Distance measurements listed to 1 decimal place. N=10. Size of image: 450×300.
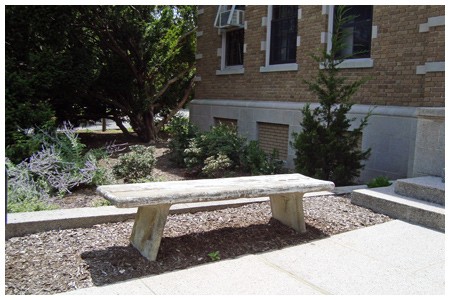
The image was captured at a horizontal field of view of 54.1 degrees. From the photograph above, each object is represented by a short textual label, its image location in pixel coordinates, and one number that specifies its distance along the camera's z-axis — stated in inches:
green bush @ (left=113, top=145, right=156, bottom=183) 293.4
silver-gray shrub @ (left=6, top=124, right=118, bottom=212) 202.1
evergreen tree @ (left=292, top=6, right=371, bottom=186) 276.4
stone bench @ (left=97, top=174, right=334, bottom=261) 144.4
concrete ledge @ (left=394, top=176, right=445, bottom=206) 213.9
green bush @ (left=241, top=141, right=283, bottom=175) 313.4
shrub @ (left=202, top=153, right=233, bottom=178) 311.3
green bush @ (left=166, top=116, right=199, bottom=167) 374.6
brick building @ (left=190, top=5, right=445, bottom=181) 265.9
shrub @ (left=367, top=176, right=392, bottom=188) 259.0
